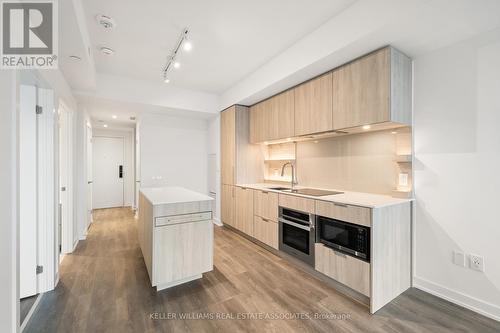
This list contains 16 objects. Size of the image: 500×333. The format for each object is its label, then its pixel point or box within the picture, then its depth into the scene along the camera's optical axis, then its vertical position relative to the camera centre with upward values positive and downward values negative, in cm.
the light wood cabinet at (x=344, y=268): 201 -101
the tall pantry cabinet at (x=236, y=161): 413 +10
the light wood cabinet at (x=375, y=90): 213 +79
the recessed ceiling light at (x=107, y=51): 280 +149
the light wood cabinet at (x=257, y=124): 389 +77
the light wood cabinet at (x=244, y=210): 365 -76
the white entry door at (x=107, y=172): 641 -16
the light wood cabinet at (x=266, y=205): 312 -57
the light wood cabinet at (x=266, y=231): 312 -96
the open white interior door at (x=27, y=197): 212 -30
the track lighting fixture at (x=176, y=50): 246 +145
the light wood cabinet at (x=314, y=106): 269 +79
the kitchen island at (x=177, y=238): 218 -75
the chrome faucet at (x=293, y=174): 372 -14
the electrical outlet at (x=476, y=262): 196 -86
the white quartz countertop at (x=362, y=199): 205 -34
